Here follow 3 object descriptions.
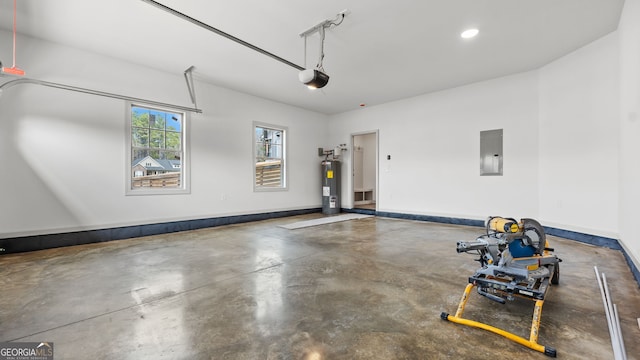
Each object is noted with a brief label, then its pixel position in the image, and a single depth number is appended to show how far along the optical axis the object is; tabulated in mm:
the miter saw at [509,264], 1875
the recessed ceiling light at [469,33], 3643
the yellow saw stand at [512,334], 1536
